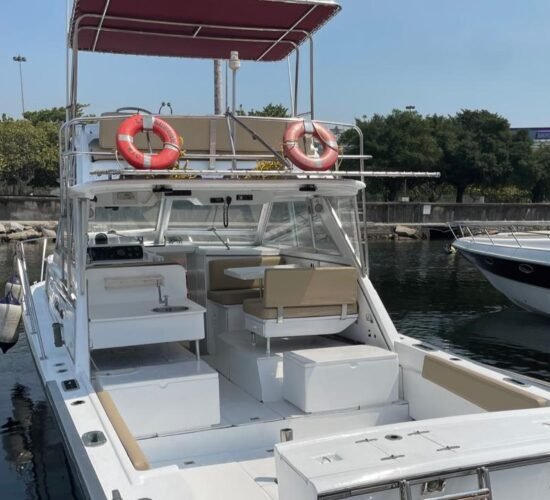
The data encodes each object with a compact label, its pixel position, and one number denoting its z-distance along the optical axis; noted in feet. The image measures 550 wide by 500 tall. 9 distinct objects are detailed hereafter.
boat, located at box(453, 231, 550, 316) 37.70
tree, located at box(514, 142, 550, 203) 134.21
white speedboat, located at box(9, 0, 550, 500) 9.04
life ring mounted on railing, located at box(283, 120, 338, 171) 14.97
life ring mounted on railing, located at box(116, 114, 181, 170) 13.70
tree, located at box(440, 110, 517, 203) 130.72
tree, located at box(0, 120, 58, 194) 122.72
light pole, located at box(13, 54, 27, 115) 176.65
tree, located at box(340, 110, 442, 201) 126.11
